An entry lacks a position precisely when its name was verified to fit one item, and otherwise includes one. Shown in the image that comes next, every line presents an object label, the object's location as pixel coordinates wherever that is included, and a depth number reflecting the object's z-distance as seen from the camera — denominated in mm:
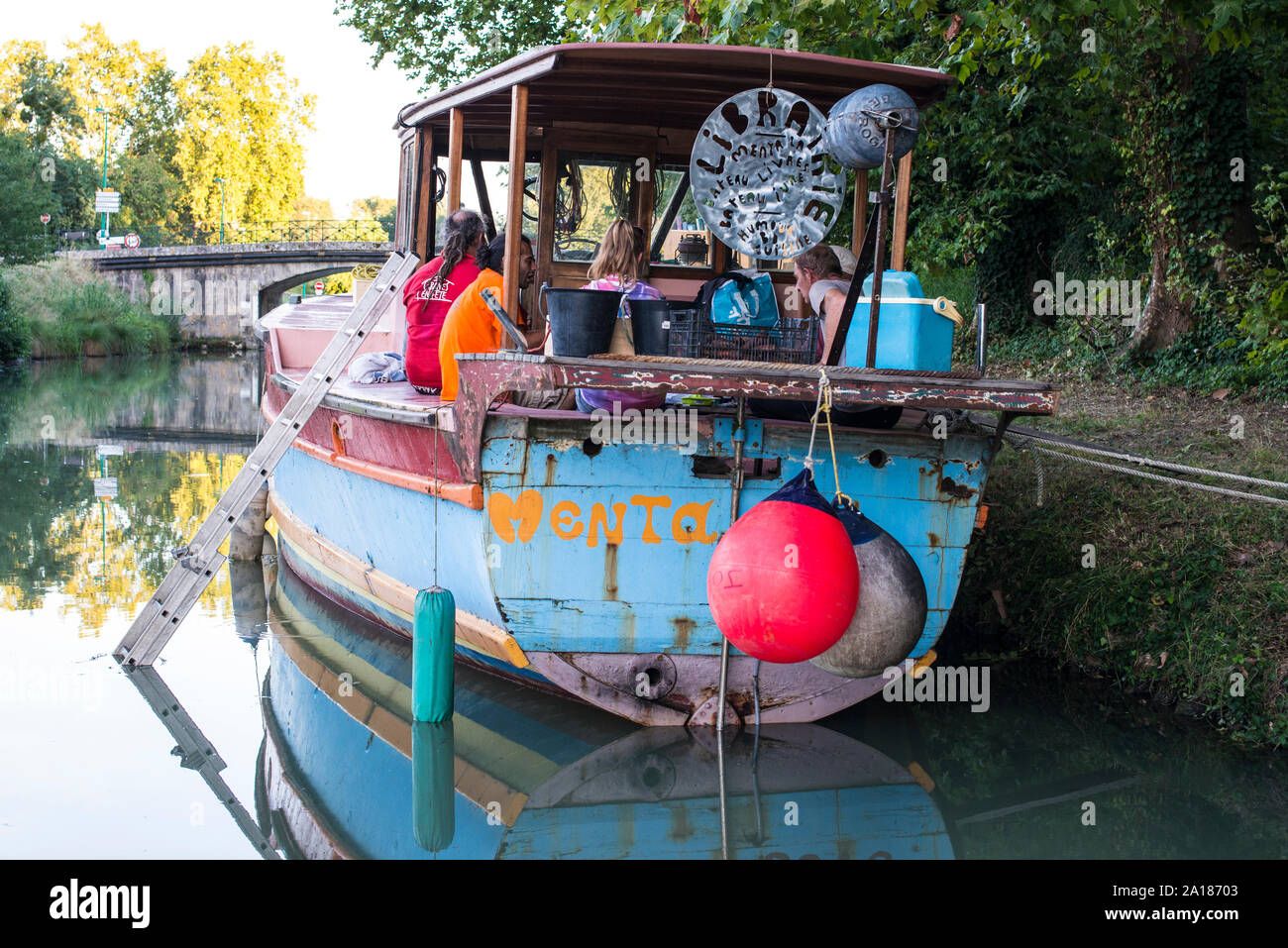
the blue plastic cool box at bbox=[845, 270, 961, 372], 5316
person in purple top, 5801
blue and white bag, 5617
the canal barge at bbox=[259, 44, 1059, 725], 5164
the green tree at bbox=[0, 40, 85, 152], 55844
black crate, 5398
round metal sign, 5703
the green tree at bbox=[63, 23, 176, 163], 63594
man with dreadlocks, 6863
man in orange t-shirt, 6277
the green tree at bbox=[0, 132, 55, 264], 30094
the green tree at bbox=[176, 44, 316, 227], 59094
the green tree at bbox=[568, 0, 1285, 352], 7512
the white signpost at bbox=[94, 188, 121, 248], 47656
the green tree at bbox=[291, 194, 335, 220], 82362
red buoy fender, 4656
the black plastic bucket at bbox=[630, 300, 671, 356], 5289
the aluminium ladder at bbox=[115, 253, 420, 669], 7000
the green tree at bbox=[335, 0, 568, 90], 17656
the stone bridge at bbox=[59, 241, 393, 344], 46328
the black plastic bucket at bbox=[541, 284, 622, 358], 5168
